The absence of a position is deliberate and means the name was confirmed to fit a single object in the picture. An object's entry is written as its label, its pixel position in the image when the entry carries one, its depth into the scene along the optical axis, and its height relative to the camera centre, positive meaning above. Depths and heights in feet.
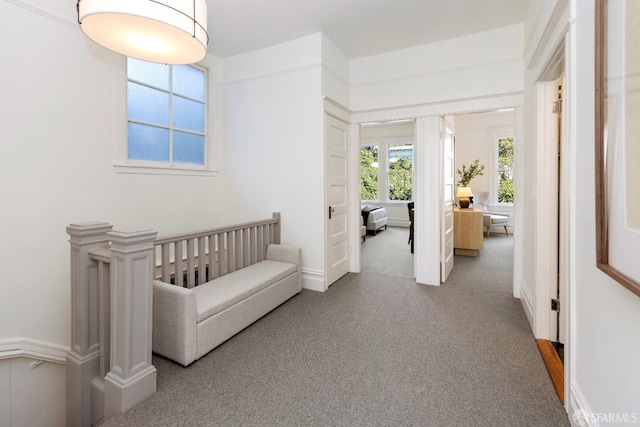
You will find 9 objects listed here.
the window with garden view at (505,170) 23.97 +3.24
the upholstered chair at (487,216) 22.38 -0.45
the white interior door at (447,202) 11.91 +0.31
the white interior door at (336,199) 11.58 +0.42
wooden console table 16.48 -1.21
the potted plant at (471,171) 19.38 +2.94
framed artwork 2.98 +0.78
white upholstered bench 6.60 -2.49
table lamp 18.29 +0.87
